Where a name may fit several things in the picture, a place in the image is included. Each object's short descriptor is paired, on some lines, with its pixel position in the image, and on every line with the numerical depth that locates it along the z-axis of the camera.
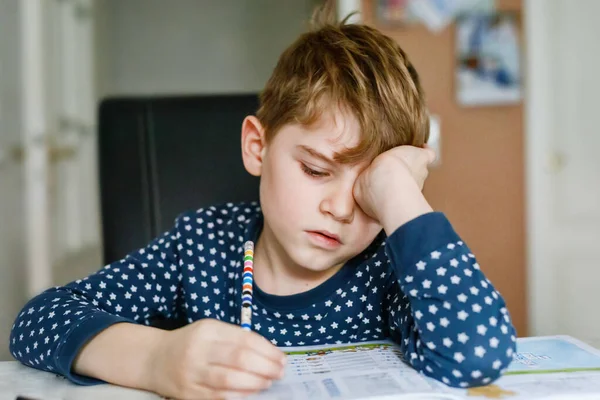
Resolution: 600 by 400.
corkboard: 2.46
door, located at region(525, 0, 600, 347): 2.51
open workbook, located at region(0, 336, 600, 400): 0.57
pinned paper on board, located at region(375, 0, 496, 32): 2.43
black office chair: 1.15
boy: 0.62
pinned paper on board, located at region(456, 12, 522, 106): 2.47
